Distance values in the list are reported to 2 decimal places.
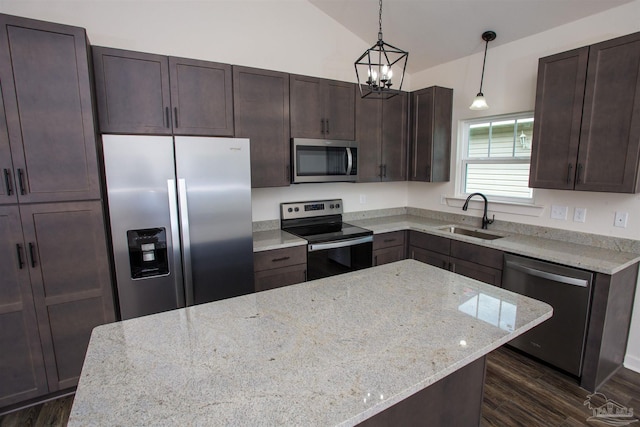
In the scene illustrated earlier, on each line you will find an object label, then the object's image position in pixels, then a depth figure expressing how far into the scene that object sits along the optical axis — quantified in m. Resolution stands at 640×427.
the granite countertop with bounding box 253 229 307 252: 2.65
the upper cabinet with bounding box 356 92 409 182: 3.33
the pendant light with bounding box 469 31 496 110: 2.80
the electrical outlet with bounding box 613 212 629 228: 2.40
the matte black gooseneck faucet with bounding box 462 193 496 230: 3.22
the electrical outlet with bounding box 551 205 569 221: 2.72
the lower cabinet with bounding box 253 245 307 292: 2.63
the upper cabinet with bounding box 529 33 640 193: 2.08
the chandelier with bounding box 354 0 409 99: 1.60
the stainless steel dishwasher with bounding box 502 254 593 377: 2.20
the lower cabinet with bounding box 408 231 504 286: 2.69
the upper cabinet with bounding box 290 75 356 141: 2.92
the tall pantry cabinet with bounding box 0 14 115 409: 1.82
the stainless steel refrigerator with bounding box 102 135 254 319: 2.07
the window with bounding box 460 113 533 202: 3.01
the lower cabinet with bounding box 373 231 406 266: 3.26
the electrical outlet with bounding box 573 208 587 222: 2.61
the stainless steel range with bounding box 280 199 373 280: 2.86
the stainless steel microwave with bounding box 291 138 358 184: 2.93
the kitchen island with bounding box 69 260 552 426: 0.82
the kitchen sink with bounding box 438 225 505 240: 3.10
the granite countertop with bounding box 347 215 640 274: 2.15
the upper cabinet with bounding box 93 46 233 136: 2.15
